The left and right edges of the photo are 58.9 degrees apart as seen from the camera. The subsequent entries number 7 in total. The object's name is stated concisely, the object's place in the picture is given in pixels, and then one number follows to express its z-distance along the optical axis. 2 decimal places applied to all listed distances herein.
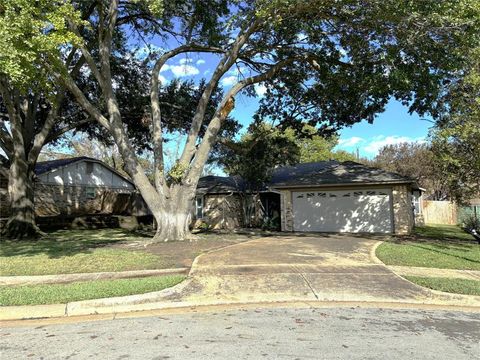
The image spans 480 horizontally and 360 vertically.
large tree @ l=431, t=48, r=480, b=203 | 12.99
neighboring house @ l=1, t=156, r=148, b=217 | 27.98
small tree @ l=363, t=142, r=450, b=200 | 39.91
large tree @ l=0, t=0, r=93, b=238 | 9.61
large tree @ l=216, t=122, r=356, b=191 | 21.98
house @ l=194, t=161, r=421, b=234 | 20.80
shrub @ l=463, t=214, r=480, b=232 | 22.54
